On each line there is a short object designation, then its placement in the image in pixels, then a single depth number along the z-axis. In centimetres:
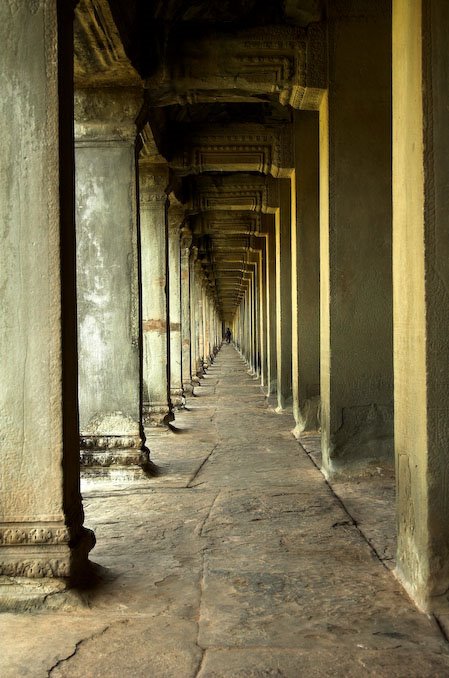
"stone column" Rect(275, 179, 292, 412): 1220
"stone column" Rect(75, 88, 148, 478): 712
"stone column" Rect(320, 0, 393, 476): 682
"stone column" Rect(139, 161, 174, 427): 1006
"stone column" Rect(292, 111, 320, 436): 956
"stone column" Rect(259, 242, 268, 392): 1795
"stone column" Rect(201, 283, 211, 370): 2803
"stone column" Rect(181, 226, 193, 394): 1634
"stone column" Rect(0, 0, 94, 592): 374
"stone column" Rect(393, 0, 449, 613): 339
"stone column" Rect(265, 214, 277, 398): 1548
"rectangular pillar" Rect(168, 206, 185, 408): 1341
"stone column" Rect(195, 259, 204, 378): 2303
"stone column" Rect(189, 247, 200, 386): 1903
